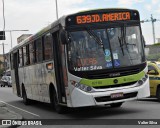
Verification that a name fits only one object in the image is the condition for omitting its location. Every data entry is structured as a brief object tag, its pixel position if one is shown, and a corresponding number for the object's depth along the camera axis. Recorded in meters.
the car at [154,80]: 17.14
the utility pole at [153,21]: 96.50
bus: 12.55
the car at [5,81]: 61.14
